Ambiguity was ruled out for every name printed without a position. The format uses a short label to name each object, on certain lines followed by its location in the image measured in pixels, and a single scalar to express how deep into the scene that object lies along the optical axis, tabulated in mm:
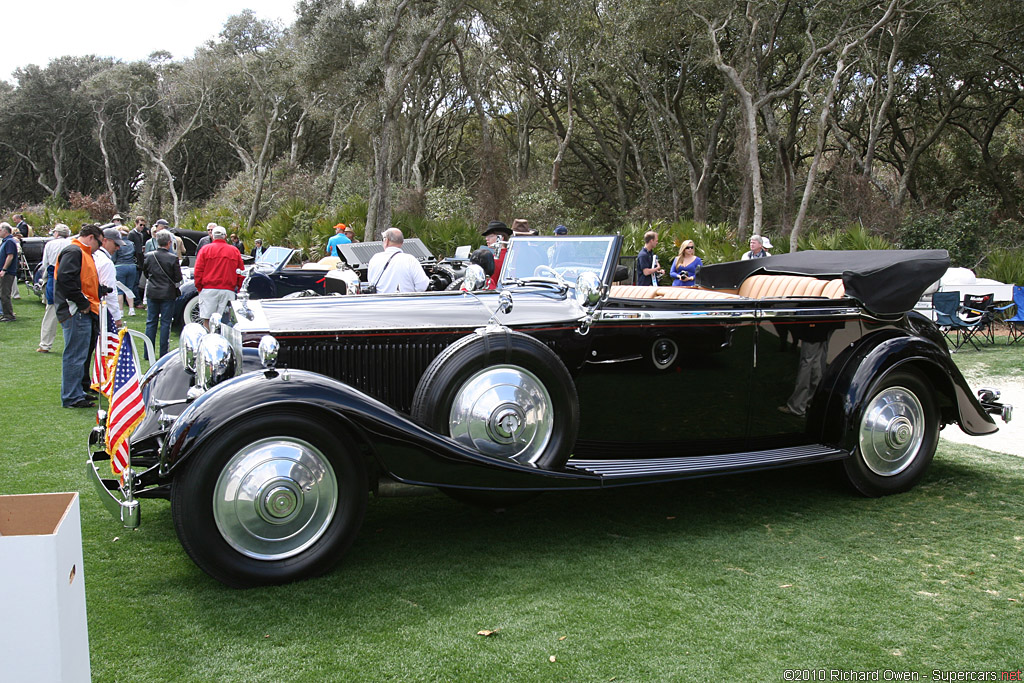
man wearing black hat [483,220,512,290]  12696
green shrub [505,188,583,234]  26859
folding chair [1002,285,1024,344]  13766
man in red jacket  10023
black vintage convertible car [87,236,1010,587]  3641
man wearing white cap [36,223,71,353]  9512
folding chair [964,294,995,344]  13102
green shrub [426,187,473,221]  26672
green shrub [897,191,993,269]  20516
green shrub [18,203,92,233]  24734
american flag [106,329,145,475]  3924
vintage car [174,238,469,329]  12016
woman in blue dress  10938
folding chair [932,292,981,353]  12977
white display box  1935
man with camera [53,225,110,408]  7727
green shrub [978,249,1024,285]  15781
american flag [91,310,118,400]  5121
